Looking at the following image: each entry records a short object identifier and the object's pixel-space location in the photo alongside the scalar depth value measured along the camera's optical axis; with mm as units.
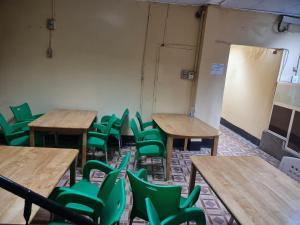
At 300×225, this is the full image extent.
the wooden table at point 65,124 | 2852
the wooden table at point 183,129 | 2877
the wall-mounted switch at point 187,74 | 4086
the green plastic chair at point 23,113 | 3346
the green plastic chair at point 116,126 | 3488
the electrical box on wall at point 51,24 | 3639
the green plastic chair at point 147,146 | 2879
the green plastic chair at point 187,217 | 1396
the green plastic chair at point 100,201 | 1322
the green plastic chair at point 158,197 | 1423
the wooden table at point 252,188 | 1269
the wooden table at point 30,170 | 1152
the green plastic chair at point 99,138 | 3158
